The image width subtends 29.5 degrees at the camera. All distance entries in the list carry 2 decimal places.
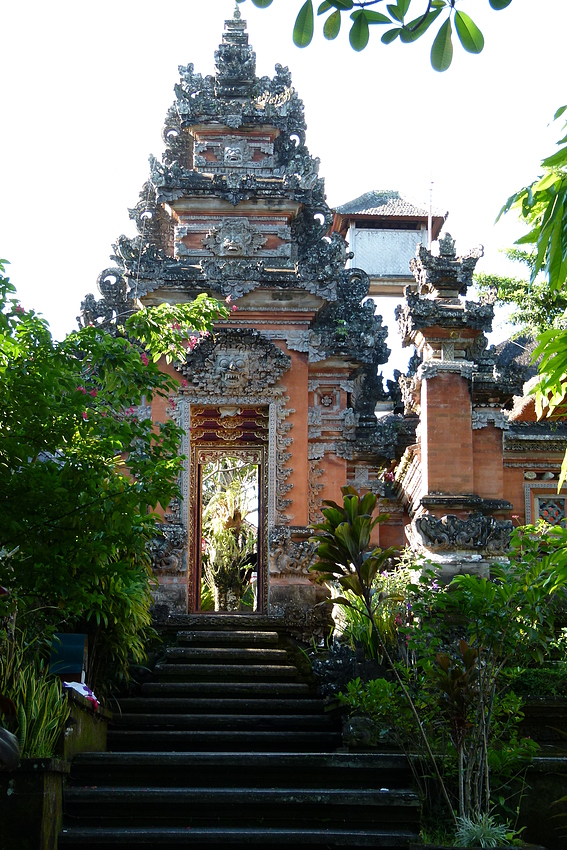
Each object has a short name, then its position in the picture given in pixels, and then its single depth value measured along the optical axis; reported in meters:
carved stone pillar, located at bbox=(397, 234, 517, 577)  10.71
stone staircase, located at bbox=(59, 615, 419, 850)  6.80
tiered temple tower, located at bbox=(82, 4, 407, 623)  12.02
